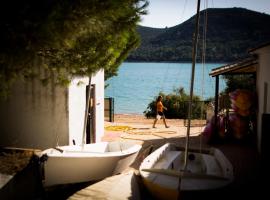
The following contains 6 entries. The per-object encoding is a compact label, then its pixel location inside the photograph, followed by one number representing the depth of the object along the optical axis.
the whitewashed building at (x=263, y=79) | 11.66
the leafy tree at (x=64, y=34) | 5.66
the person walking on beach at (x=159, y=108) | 18.98
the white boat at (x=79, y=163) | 8.66
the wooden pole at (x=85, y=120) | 9.58
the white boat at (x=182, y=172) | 7.67
